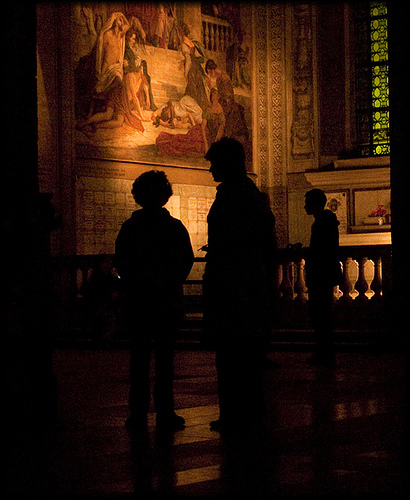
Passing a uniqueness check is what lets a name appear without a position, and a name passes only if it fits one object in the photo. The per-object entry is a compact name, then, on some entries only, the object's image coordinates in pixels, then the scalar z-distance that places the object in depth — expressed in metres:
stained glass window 23.73
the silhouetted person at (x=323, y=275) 10.14
